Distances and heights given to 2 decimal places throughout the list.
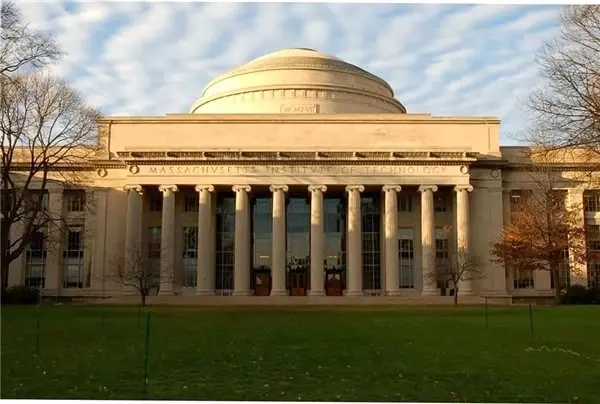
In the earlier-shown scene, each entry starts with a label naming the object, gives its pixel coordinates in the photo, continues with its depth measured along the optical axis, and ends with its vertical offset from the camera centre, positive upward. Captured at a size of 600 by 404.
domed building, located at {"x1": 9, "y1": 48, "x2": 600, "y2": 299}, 61.44 +6.87
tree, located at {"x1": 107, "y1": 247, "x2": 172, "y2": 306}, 56.50 +0.56
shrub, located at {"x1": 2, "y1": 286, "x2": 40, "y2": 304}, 54.62 -1.32
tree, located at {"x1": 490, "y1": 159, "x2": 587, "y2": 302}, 53.84 +3.18
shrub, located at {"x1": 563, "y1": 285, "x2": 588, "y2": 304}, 56.44 -1.36
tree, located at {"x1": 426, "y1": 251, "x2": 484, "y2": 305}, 57.75 +0.88
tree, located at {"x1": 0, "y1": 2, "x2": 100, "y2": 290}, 31.83 +9.62
